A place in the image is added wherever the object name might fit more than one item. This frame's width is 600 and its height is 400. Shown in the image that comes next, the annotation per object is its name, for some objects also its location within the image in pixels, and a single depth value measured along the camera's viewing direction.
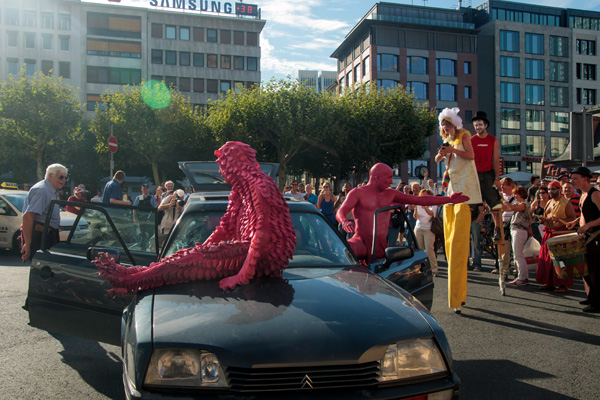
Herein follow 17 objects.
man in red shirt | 6.67
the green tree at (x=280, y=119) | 36.59
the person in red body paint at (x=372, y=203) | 4.96
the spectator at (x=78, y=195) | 10.98
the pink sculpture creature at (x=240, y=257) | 3.04
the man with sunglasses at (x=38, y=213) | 5.80
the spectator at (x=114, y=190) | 10.19
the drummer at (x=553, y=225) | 8.45
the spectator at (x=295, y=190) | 14.93
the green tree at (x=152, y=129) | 39.28
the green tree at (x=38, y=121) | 38.91
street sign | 15.58
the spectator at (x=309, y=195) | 15.87
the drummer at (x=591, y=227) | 6.89
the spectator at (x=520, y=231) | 9.40
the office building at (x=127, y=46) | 56.50
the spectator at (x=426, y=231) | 10.68
